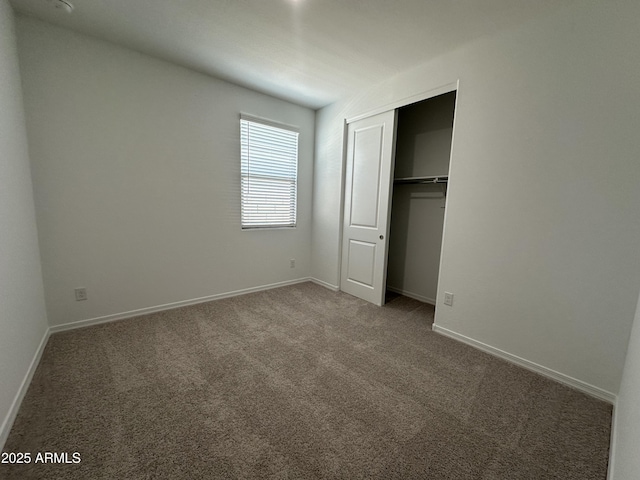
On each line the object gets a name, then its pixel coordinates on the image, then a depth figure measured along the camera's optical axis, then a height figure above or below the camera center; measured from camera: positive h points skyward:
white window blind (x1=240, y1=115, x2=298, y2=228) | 3.27 +0.42
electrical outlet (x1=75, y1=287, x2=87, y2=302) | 2.38 -0.89
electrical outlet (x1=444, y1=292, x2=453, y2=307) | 2.46 -0.84
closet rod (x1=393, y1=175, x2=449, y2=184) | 3.00 +0.37
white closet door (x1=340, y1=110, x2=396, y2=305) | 3.01 +0.03
